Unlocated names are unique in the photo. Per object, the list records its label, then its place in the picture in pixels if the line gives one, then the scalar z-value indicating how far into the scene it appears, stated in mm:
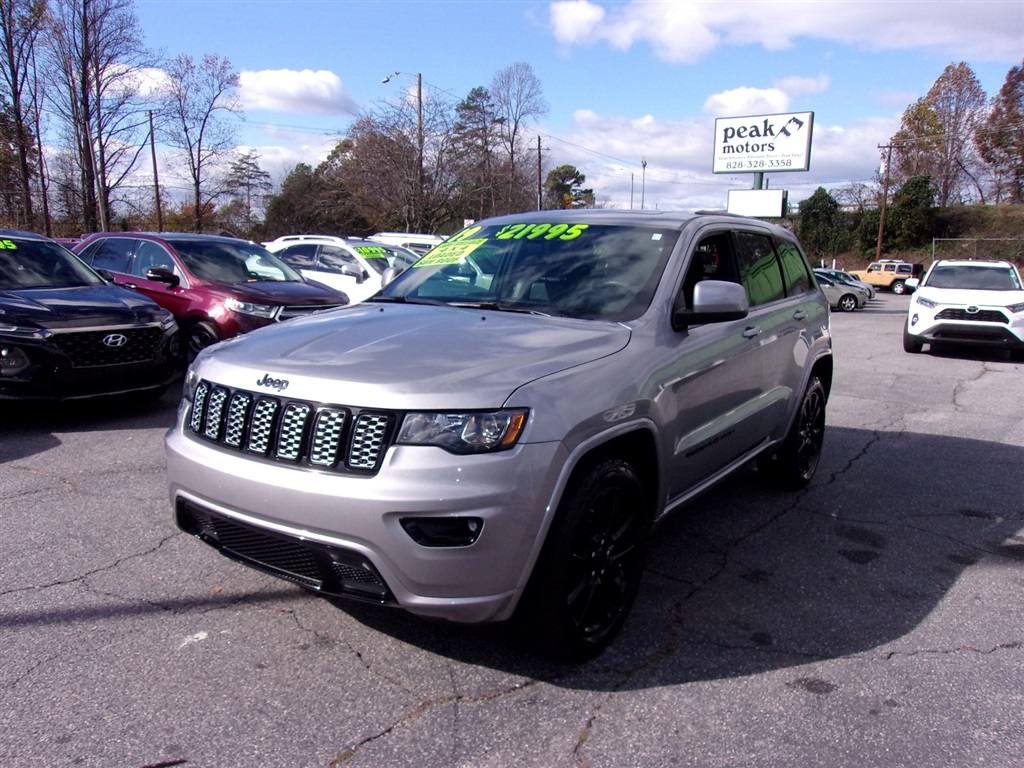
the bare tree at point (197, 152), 42375
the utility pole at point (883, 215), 52156
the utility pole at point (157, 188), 43469
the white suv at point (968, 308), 12711
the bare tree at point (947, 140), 62281
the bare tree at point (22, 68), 30875
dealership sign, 33812
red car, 8555
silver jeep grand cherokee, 2656
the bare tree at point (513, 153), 46034
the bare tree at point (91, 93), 32969
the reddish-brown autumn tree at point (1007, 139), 59938
